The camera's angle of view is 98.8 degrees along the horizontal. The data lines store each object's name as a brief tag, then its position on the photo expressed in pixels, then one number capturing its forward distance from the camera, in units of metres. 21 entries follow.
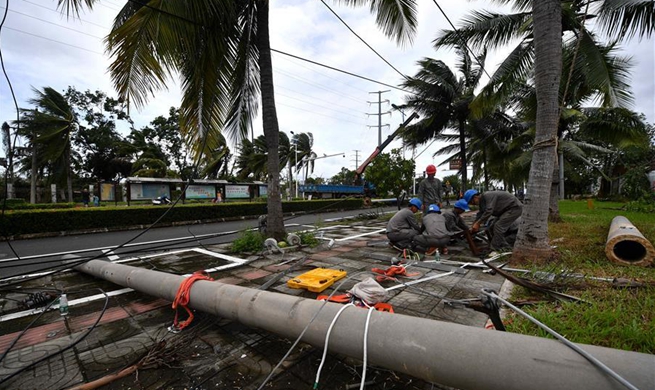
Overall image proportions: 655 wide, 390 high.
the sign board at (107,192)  21.76
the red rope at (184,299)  2.71
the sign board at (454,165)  25.07
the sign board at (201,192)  21.30
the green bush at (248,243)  6.30
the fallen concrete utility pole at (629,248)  3.96
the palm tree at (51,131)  17.73
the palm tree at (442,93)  13.36
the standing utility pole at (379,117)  34.25
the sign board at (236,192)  23.55
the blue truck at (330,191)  34.25
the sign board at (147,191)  19.14
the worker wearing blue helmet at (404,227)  5.90
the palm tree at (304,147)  39.28
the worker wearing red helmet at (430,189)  7.67
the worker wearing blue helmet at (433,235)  5.62
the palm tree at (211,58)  4.83
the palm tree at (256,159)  32.34
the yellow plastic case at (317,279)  3.54
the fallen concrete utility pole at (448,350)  1.29
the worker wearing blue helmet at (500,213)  5.66
